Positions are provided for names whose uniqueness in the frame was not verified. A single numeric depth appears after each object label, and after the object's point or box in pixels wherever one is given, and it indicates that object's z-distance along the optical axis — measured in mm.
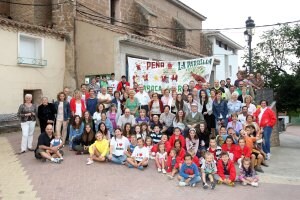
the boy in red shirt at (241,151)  5945
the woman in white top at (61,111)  7140
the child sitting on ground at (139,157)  6004
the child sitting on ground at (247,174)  5381
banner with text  9107
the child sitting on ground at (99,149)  6211
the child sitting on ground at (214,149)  5923
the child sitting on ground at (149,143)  6440
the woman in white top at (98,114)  6977
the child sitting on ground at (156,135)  6765
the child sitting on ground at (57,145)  6276
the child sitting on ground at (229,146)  6021
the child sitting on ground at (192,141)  6309
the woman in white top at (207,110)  7091
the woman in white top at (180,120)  6816
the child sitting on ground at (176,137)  6287
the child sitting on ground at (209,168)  5366
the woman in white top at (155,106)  7303
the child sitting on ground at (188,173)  5315
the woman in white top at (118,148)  6238
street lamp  9254
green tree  14813
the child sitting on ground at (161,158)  5939
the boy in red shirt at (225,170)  5352
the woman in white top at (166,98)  7395
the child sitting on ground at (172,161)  5787
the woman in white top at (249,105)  6969
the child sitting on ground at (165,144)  6197
